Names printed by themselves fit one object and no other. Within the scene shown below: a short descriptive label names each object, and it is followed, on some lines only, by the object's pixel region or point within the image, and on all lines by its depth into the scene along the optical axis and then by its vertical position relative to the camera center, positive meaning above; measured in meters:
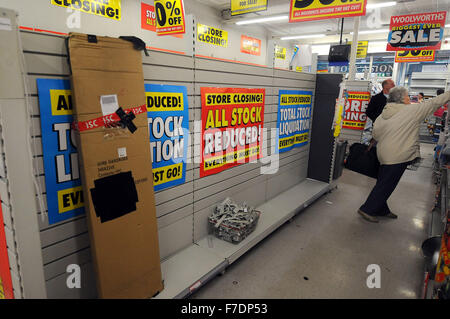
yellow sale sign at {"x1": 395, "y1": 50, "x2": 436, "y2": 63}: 8.41 +1.41
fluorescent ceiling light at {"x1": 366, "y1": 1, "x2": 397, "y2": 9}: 5.88 +2.00
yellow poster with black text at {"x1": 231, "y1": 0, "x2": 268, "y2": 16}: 5.70 +1.92
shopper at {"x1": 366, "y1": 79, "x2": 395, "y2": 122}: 5.17 +0.02
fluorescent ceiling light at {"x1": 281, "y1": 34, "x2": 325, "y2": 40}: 10.26 +2.37
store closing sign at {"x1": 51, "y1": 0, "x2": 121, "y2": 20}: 5.51 +1.84
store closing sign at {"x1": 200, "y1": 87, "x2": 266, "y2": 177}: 2.73 -0.29
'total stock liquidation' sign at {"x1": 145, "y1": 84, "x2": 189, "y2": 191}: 2.17 -0.26
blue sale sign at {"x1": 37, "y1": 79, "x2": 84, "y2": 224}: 1.56 -0.31
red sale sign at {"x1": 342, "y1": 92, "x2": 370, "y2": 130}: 5.93 -0.17
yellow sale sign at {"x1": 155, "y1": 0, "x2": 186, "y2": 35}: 5.06 +1.48
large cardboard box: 1.59 -0.43
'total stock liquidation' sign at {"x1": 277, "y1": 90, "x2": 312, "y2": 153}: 3.88 -0.26
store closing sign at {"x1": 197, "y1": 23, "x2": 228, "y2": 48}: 9.18 +2.12
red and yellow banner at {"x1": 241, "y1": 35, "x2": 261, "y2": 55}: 11.05 +2.16
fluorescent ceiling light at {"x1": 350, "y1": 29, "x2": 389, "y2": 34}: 9.73 +2.42
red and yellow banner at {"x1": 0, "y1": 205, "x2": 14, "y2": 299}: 1.40 -0.89
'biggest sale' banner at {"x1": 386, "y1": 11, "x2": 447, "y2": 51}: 6.75 +1.74
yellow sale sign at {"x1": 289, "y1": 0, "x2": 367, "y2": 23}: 4.00 +1.36
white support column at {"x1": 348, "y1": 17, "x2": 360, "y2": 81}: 6.16 +0.99
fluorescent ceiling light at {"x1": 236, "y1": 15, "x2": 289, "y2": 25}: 8.09 +2.42
